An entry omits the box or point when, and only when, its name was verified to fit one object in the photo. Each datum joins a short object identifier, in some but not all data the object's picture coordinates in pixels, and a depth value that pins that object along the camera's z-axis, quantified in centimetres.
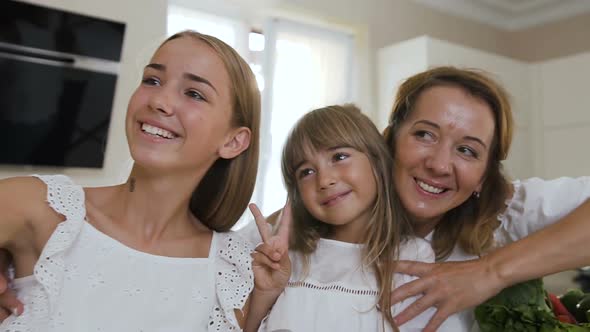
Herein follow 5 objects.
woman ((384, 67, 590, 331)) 108
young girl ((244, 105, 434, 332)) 107
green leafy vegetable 90
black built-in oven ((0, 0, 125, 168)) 221
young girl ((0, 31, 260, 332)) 87
